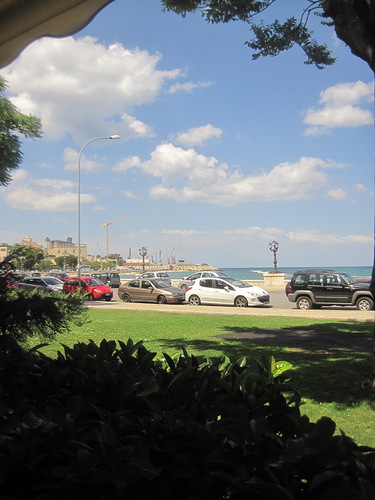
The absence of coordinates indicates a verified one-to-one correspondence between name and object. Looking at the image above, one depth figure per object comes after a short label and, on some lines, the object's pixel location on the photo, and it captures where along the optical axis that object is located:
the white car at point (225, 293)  20.98
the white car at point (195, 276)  26.30
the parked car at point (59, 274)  45.38
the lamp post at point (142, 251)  53.75
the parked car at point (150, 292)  23.10
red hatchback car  25.53
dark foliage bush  1.17
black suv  18.58
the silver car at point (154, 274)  43.81
